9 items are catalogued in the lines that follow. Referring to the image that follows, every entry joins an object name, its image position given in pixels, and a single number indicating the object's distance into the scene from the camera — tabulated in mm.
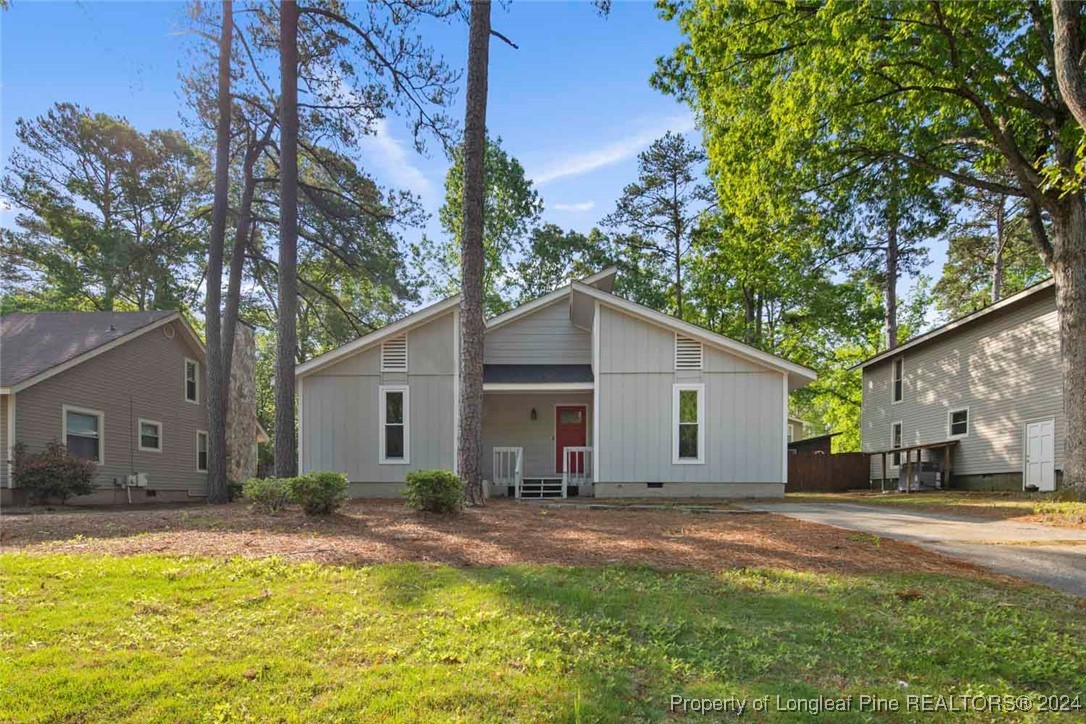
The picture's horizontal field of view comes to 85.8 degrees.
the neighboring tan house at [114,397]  13641
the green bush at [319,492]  8000
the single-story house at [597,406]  13406
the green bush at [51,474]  12570
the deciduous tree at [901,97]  11219
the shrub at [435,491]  8070
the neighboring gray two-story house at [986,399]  14766
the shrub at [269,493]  8852
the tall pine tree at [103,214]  21156
